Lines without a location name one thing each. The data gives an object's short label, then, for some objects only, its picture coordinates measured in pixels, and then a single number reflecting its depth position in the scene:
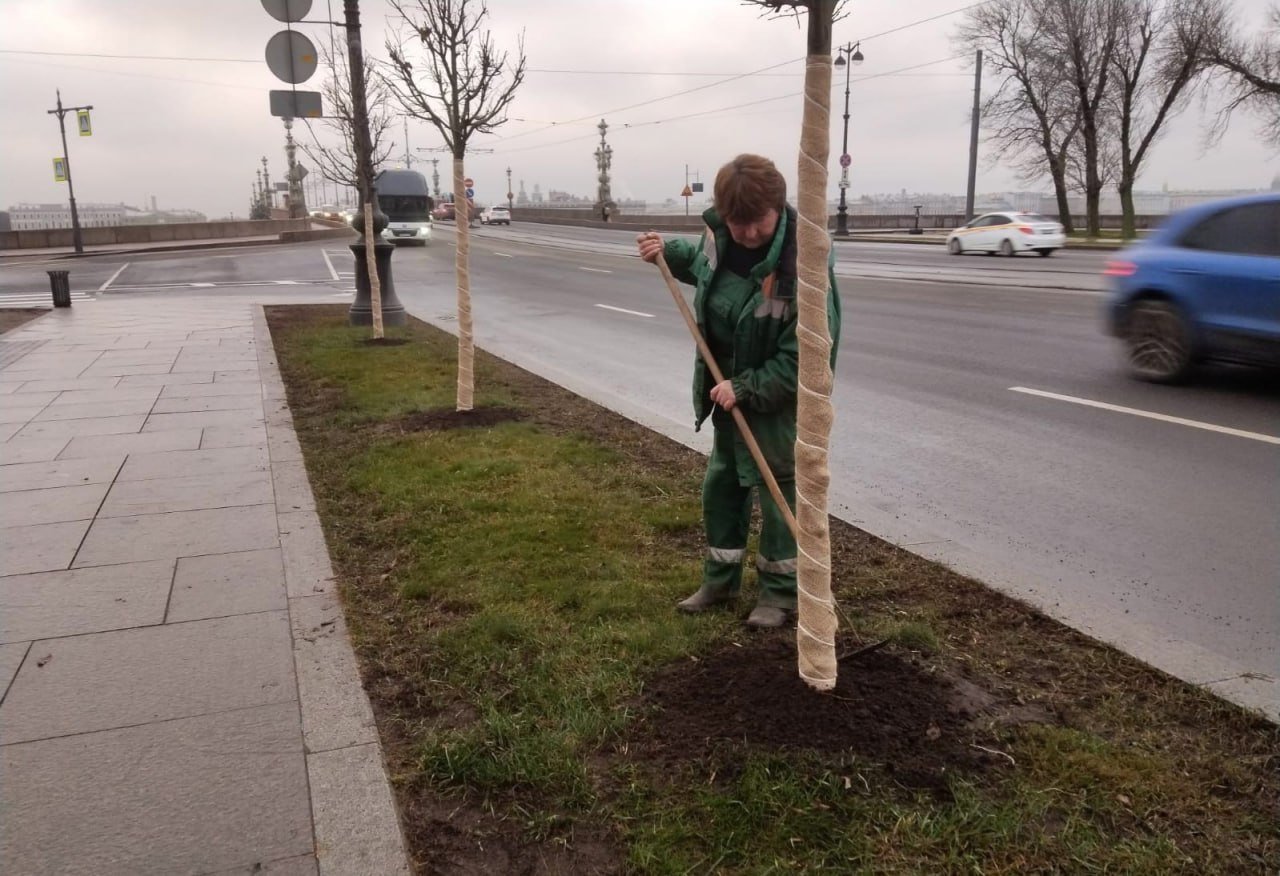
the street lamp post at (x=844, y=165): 43.81
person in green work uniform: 3.26
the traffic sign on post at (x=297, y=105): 10.93
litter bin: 18.03
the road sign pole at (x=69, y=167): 37.94
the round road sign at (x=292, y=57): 10.62
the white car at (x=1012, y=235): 28.59
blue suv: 8.02
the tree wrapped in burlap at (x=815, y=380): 2.58
